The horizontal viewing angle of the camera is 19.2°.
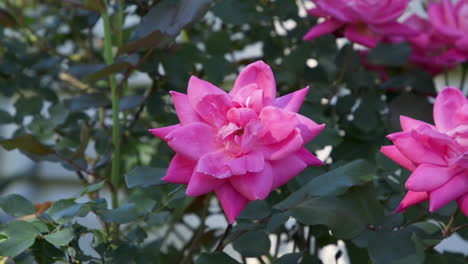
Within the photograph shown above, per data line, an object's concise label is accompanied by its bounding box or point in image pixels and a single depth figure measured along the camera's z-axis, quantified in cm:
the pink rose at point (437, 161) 65
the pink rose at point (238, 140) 65
